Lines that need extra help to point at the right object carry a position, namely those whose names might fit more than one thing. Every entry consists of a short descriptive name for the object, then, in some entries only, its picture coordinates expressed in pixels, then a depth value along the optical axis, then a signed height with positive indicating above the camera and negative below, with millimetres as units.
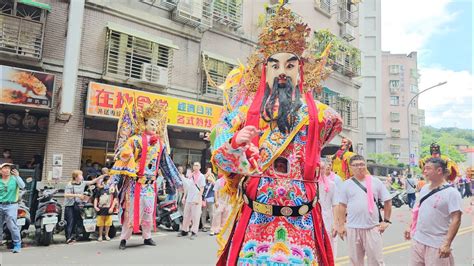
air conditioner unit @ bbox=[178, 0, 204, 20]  13758 +5883
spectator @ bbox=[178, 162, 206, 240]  8867 -735
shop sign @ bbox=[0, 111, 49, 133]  11859 +1286
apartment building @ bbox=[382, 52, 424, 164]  44406 +9495
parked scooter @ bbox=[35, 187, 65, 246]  7070 -993
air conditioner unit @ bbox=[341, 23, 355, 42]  22141 +8498
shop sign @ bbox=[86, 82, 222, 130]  11281 +2038
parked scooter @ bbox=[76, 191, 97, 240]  7785 -1139
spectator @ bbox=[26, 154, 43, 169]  11328 +65
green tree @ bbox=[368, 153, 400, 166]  34594 +1852
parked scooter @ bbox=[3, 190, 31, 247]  6777 -1053
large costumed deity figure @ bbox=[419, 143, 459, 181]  4680 +188
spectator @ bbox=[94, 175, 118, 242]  7832 -821
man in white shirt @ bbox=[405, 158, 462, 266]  3822 -386
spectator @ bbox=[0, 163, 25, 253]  6406 -651
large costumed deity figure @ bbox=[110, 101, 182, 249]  6762 +52
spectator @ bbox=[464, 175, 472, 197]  25516 -421
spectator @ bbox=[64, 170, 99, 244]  7641 -731
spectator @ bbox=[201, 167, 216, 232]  10086 -704
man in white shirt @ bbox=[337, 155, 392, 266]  4566 -429
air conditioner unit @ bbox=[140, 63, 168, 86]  12742 +3169
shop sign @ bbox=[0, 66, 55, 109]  9797 +1970
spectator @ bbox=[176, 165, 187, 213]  9750 -818
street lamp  21308 +5306
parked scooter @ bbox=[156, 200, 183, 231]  9367 -1103
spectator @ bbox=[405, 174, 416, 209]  17844 -452
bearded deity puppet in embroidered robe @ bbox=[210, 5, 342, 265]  2336 +69
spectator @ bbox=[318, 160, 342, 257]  5535 -321
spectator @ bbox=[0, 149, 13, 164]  10875 +145
